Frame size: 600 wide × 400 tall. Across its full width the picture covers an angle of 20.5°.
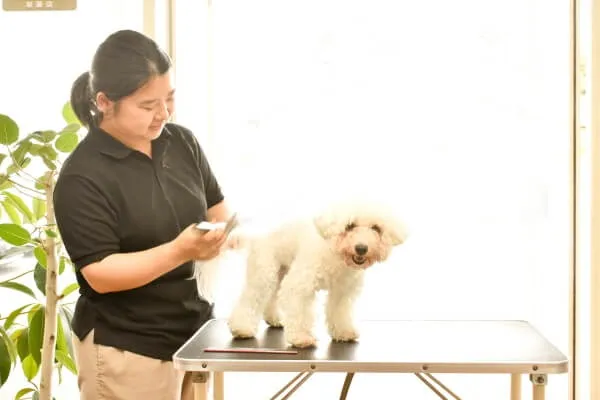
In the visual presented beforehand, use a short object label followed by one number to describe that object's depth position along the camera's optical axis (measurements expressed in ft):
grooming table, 11.13
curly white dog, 11.12
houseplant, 13.06
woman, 11.31
